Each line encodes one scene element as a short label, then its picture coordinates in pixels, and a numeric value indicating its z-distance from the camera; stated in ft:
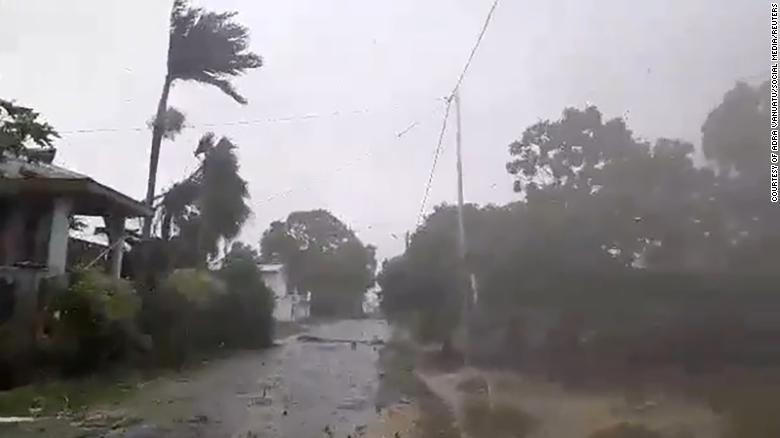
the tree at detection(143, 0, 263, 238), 62.59
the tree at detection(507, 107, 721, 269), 27.91
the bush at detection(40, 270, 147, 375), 45.93
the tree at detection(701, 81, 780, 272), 25.04
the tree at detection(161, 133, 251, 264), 66.59
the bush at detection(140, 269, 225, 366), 56.03
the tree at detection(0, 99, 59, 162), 41.04
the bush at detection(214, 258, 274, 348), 64.80
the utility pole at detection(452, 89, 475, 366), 47.09
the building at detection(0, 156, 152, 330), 48.65
